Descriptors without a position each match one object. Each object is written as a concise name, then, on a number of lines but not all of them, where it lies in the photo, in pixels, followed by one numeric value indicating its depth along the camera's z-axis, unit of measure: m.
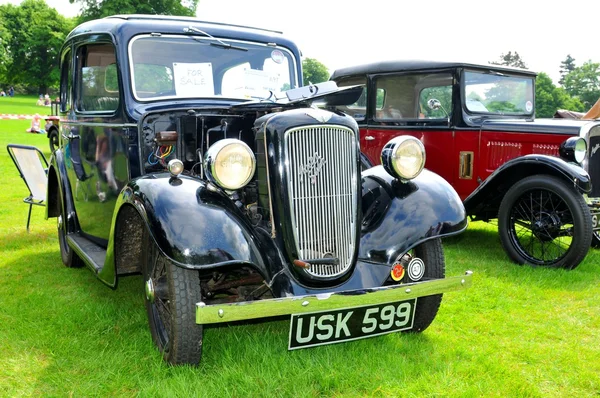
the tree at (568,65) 67.50
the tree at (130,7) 27.42
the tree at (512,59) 53.66
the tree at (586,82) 49.69
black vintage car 2.47
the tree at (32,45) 51.59
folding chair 5.22
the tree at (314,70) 69.19
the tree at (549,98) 35.12
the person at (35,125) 18.87
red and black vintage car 4.57
